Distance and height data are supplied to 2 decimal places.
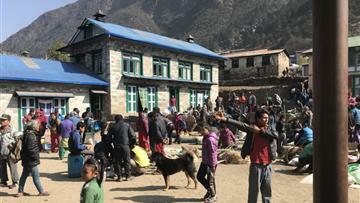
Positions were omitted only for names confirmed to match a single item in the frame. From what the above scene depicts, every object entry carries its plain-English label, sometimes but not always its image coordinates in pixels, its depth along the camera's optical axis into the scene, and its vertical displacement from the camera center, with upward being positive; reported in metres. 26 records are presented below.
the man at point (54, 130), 13.73 -1.09
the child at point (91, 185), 4.09 -0.92
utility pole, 1.80 +0.01
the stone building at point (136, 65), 24.58 +2.60
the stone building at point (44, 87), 20.27 +0.88
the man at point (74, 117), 13.66 -0.59
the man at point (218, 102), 26.68 -0.12
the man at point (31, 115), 14.35 -0.51
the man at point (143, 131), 12.09 -0.97
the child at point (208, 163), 7.29 -1.23
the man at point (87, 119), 15.39 -0.74
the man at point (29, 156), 7.79 -1.12
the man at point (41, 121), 14.16 -0.76
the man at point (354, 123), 13.41 -0.86
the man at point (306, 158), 9.92 -1.56
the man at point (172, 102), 27.24 -0.09
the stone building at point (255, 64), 46.84 +4.57
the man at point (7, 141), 8.52 -0.89
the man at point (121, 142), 9.44 -1.03
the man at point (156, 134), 11.00 -0.97
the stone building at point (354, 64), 36.94 +3.52
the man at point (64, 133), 12.63 -1.06
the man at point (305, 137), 11.30 -1.13
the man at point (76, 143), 9.84 -1.11
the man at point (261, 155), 5.68 -0.84
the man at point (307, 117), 15.13 -0.71
